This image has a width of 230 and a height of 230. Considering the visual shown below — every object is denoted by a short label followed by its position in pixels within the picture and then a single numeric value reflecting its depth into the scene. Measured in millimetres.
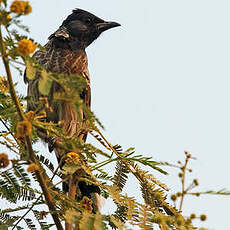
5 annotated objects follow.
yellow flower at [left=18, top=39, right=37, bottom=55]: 2156
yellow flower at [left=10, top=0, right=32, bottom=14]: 2175
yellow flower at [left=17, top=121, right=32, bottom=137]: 2252
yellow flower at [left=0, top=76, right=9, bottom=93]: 4139
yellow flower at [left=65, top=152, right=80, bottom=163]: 3121
